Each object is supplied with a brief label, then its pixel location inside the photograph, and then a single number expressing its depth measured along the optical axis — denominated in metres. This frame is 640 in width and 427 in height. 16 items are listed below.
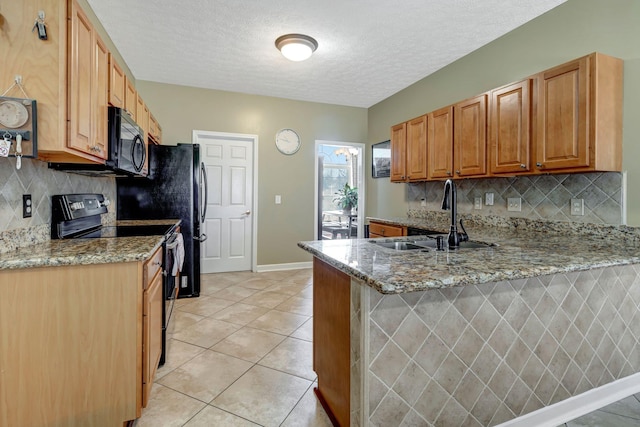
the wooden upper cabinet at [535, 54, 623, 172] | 1.95
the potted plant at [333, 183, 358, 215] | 6.55
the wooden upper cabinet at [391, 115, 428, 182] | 3.43
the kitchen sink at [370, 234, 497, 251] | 1.90
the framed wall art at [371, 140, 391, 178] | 4.72
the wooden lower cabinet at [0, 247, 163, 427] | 1.32
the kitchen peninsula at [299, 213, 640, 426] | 1.20
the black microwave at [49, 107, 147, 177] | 1.98
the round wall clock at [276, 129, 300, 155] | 4.78
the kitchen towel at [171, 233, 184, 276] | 2.51
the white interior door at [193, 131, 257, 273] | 4.51
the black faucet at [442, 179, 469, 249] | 1.71
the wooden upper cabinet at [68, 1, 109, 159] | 1.50
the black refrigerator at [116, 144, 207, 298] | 3.36
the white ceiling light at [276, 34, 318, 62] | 2.97
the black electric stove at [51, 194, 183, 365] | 1.98
